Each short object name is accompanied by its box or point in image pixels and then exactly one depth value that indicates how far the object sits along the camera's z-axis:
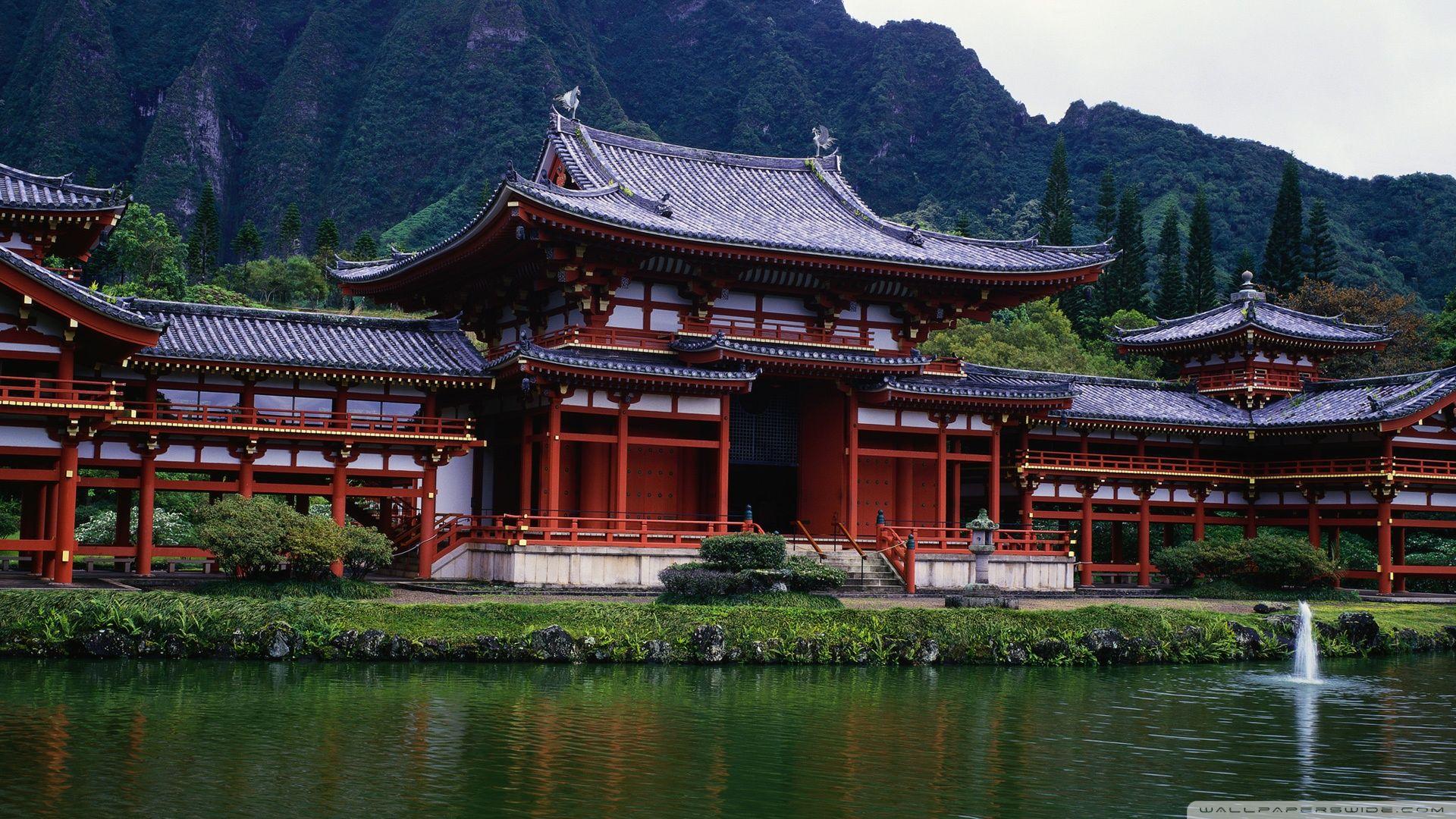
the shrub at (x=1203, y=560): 39.22
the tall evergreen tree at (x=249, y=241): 95.75
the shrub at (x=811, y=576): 29.66
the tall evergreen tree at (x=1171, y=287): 80.00
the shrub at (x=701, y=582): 28.94
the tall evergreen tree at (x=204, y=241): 94.81
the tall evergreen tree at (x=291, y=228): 99.38
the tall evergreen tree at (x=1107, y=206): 91.06
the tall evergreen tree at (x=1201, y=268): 80.69
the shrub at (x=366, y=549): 28.56
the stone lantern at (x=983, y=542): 33.59
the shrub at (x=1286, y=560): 38.72
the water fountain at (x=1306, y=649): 28.08
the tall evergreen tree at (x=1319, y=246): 78.38
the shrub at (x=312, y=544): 27.41
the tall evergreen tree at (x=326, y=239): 93.94
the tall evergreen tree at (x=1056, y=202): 89.56
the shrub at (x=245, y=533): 26.91
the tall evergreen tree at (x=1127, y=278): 82.38
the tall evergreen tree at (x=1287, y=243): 78.69
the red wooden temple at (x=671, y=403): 32.56
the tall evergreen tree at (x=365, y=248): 90.69
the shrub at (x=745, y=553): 29.86
